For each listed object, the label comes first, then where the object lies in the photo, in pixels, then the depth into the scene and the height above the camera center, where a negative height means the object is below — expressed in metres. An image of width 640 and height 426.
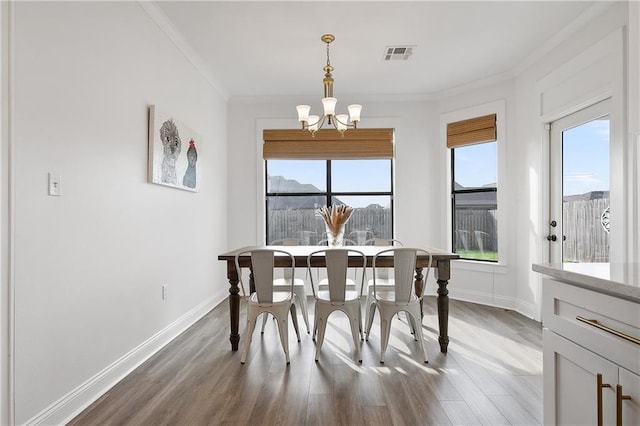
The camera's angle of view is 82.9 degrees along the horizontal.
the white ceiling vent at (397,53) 3.58 +1.65
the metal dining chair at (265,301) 2.64 -0.66
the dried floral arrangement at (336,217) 3.52 -0.03
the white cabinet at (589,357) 0.99 -0.44
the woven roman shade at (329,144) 5.04 +0.98
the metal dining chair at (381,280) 3.20 -0.65
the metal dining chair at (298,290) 3.26 -0.70
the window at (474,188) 4.47 +0.35
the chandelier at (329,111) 3.15 +0.92
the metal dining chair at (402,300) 2.62 -0.64
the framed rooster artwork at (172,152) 2.87 +0.55
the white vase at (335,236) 3.58 -0.22
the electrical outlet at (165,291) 3.07 -0.66
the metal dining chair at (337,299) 2.65 -0.65
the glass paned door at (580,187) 3.02 +0.26
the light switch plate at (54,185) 1.84 +0.15
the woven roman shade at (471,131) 4.42 +1.06
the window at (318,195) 5.19 +0.28
